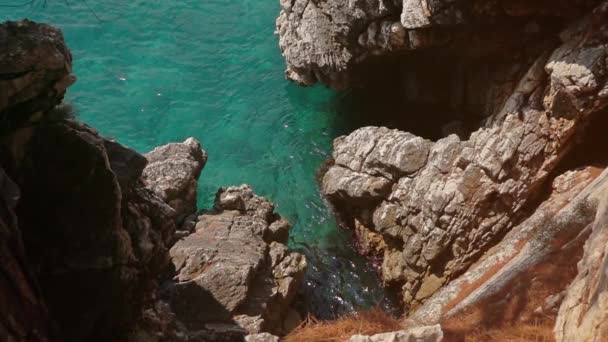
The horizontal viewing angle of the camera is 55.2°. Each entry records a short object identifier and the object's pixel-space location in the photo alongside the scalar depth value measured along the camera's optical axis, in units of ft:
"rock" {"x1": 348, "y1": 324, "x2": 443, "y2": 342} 30.25
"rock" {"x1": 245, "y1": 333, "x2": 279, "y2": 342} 37.52
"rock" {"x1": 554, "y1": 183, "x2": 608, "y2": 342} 23.98
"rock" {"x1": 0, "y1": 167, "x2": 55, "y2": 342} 22.03
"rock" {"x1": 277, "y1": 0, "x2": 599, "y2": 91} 54.08
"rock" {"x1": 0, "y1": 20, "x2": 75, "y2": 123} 25.86
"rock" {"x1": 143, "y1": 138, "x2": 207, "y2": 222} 60.85
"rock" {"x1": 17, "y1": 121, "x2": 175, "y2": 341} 27.04
